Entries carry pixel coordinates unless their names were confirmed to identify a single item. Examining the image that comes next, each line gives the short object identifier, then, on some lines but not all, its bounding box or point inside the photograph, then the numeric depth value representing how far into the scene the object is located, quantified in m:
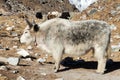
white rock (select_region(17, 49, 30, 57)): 17.33
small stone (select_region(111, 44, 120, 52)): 18.00
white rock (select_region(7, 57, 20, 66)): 14.92
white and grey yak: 14.25
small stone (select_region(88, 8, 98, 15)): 25.38
